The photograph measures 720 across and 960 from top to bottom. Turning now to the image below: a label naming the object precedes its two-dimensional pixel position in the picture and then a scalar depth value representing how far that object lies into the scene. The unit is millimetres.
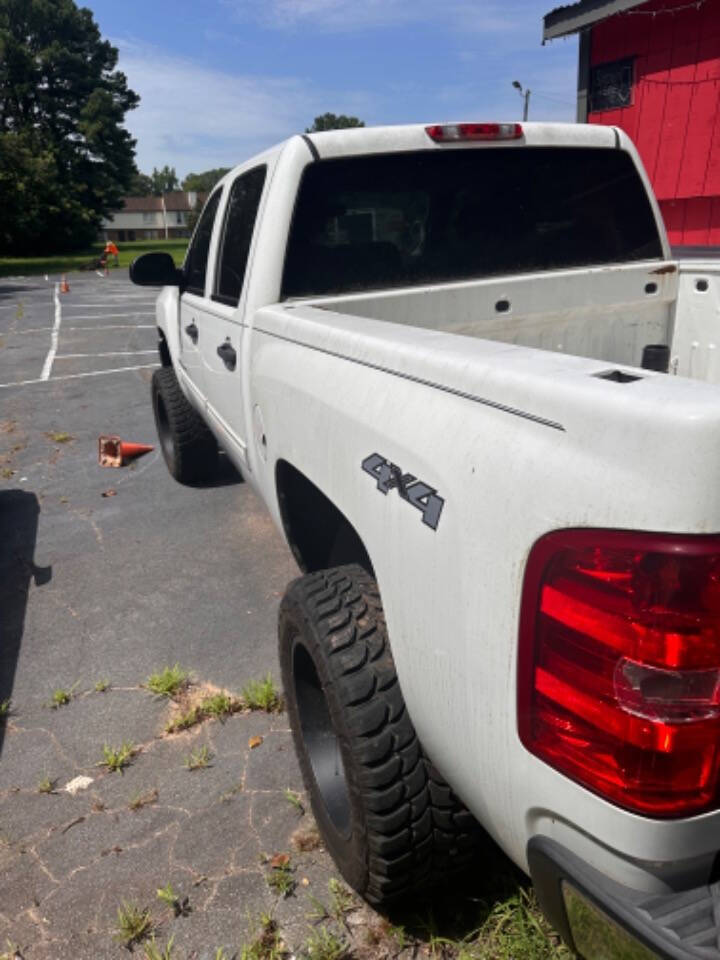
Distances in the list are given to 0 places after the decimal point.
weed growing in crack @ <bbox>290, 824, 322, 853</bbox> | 2350
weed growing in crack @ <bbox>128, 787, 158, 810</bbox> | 2545
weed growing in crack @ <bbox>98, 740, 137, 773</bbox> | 2723
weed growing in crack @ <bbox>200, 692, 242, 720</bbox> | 2994
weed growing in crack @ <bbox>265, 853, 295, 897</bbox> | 2188
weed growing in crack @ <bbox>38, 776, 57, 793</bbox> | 2621
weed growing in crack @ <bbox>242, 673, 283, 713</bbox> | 3029
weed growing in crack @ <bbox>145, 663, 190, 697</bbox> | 3125
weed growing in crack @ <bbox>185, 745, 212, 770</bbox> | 2715
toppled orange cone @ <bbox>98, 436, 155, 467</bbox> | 6070
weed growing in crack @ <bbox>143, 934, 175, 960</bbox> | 1987
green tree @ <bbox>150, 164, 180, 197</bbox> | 162250
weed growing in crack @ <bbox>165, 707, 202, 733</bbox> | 2910
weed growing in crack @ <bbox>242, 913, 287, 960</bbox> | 1987
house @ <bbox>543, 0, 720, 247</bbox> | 8102
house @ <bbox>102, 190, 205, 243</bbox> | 112875
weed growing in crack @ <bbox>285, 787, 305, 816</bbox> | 2510
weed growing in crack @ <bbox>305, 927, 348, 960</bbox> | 1966
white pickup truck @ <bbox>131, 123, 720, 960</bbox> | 1105
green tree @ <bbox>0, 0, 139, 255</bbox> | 46797
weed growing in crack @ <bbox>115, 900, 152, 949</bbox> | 2062
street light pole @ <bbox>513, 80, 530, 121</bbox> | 34578
